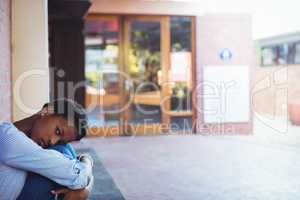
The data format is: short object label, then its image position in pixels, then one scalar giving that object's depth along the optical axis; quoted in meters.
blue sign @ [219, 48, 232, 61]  9.94
